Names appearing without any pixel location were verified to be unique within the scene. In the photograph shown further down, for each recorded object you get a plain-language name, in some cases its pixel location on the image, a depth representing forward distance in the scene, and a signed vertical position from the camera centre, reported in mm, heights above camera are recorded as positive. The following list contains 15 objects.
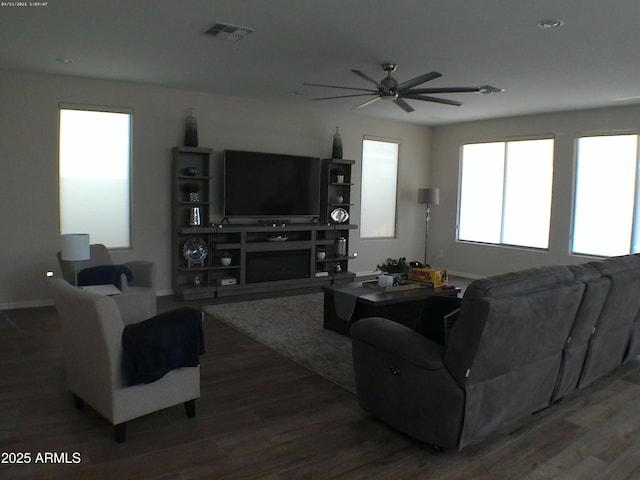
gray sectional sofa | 2496 -791
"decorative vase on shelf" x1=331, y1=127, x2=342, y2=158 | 7758 +999
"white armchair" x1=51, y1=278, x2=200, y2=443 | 2668 -975
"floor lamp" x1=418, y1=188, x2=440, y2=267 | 8711 +301
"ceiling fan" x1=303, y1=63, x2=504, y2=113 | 4348 +1144
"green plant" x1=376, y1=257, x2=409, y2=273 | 5207 -588
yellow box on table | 5148 -677
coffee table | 4559 -898
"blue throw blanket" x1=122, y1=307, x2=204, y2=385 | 2689 -789
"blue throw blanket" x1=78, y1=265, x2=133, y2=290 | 4611 -687
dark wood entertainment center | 6520 -526
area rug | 4066 -1252
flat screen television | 6855 +345
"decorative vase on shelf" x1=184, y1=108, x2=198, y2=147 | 6426 +962
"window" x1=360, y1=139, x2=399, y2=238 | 8594 +412
